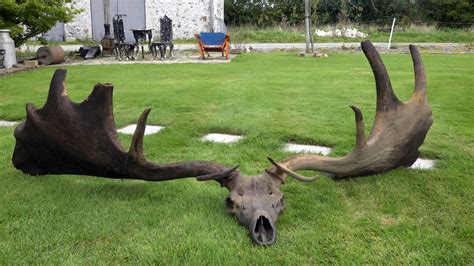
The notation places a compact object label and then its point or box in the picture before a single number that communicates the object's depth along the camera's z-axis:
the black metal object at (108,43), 15.92
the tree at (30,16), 12.11
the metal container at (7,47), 11.73
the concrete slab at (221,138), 4.74
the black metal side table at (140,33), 15.60
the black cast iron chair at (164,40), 15.09
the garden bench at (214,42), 14.98
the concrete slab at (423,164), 3.88
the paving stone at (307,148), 4.35
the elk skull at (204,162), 2.90
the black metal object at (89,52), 15.41
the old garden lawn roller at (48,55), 13.24
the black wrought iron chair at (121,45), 14.78
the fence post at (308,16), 15.32
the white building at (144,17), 25.22
